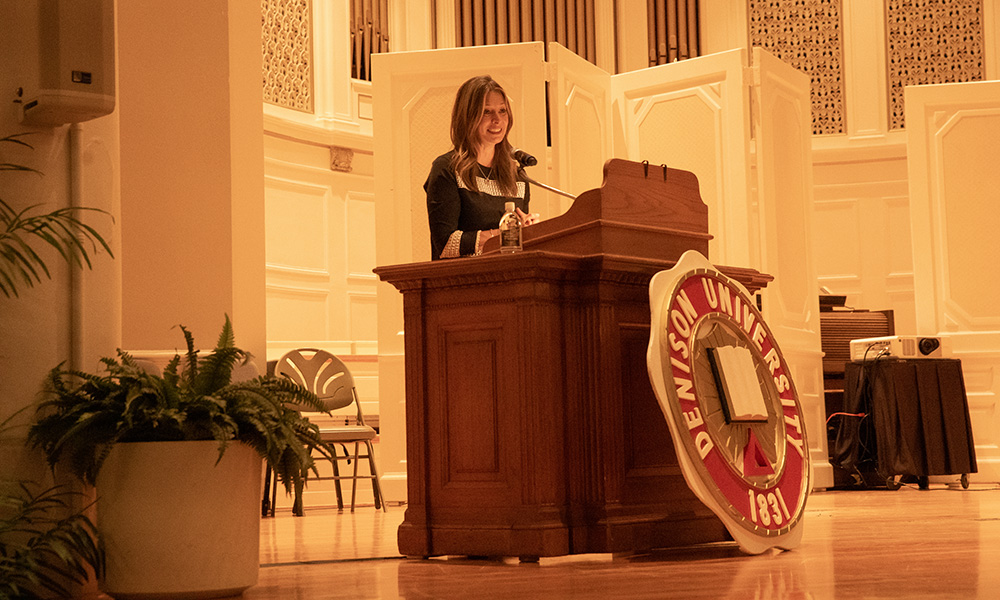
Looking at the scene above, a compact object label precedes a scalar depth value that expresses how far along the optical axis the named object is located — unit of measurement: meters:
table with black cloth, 6.23
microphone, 3.42
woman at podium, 3.55
